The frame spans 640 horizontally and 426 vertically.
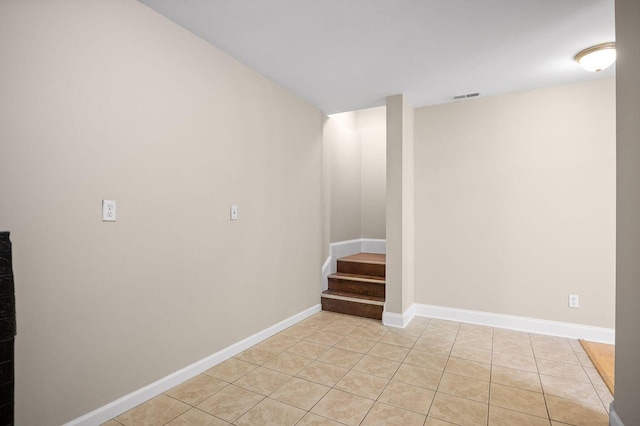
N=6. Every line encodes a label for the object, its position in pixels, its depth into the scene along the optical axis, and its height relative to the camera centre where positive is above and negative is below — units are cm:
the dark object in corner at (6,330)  144 -51
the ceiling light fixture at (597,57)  256 +120
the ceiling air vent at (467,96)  359 +125
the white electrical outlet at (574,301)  332 -92
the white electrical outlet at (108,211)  193 +1
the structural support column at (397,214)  367 -4
